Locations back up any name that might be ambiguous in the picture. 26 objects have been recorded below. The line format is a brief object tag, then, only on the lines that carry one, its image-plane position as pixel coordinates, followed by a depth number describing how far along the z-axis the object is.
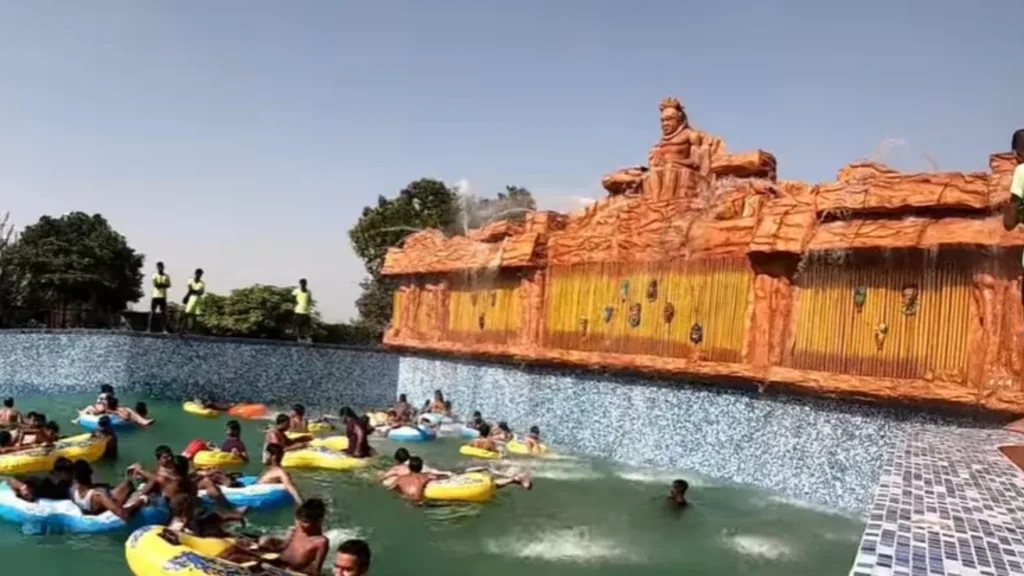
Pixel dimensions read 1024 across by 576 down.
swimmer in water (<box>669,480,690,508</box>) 10.09
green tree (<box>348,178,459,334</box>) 30.91
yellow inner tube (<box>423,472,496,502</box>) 9.80
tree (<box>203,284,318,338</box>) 25.28
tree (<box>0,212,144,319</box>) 28.23
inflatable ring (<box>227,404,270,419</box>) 16.57
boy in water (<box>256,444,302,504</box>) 9.20
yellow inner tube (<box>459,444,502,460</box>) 13.07
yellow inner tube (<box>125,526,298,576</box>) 6.05
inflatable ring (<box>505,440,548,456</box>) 13.45
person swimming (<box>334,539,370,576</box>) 4.86
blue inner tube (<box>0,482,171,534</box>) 7.76
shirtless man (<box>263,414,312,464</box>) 11.62
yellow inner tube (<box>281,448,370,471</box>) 11.54
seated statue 14.75
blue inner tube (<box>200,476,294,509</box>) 9.01
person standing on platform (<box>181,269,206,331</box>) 18.56
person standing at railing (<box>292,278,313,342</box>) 19.41
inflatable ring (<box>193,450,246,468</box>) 11.08
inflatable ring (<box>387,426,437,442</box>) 14.72
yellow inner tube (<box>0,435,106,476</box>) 9.98
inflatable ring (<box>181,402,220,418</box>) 16.11
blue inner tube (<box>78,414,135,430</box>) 13.38
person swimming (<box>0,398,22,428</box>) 12.50
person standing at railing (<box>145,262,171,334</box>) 17.88
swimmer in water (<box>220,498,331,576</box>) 6.43
